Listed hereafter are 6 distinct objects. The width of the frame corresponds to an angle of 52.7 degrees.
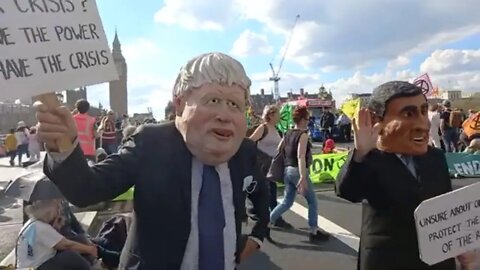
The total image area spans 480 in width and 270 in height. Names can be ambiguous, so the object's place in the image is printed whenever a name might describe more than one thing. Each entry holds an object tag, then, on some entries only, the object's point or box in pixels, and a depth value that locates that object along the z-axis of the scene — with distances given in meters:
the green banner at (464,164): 10.14
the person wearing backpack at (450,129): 12.77
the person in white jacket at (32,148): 14.42
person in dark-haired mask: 2.29
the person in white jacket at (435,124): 11.05
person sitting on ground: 3.14
